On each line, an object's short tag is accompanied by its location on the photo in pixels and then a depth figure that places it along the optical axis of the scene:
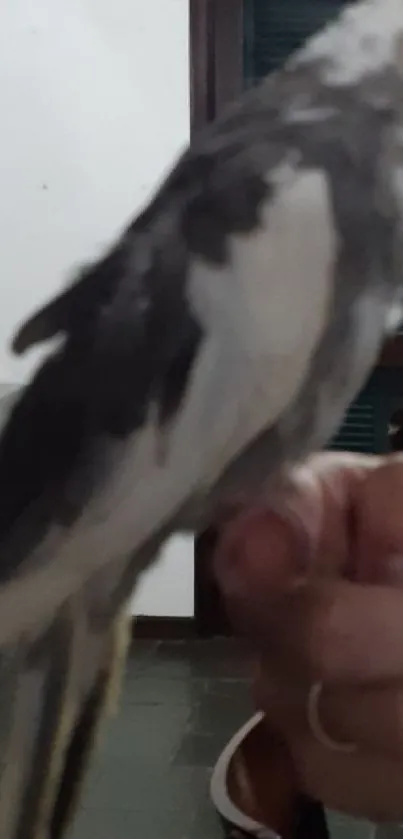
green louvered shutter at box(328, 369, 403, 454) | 1.26
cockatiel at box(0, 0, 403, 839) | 0.20
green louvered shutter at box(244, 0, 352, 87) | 1.20
